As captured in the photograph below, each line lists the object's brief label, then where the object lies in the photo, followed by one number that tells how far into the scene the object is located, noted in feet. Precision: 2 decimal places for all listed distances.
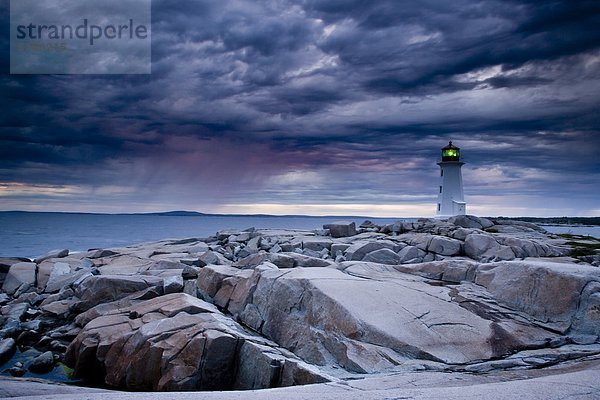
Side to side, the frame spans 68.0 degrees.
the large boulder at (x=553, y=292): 26.68
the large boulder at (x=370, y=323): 23.44
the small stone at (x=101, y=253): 67.67
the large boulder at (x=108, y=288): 38.99
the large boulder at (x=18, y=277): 52.05
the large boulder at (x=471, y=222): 82.49
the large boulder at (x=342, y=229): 76.69
